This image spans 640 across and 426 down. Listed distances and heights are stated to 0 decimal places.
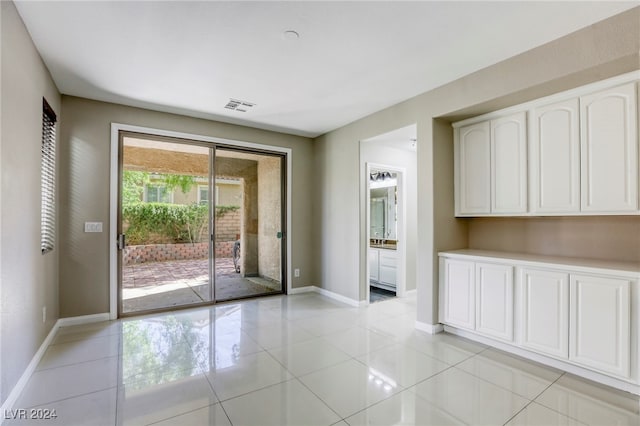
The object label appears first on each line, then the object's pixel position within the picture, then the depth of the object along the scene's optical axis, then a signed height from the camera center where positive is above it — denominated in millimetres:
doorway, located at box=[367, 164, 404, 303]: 5105 -308
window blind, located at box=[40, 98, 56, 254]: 2967 +365
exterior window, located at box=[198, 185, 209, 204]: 4453 +326
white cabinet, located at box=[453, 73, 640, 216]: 2352 +554
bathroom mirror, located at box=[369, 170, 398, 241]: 5754 +215
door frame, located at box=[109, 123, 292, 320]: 3818 +243
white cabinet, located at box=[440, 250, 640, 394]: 2234 -797
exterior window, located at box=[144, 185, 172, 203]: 4125 +305
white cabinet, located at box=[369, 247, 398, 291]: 5434 -947
